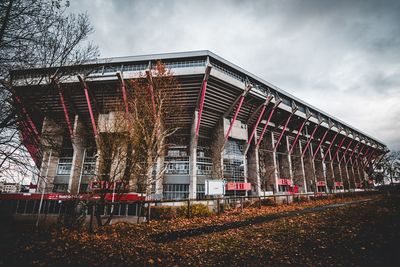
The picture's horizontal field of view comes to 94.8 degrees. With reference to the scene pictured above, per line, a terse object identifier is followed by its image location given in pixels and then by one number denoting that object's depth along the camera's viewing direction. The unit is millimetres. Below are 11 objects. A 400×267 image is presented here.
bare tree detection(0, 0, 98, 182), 5336
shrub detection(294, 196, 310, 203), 22455
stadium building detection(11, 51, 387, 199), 24234
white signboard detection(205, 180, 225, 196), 14506
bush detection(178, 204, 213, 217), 11992
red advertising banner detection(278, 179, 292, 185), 36147
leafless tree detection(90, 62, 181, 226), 8719
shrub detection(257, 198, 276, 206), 18828
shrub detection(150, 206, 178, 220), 11391
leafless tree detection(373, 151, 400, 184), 63688
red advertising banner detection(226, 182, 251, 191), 27641
